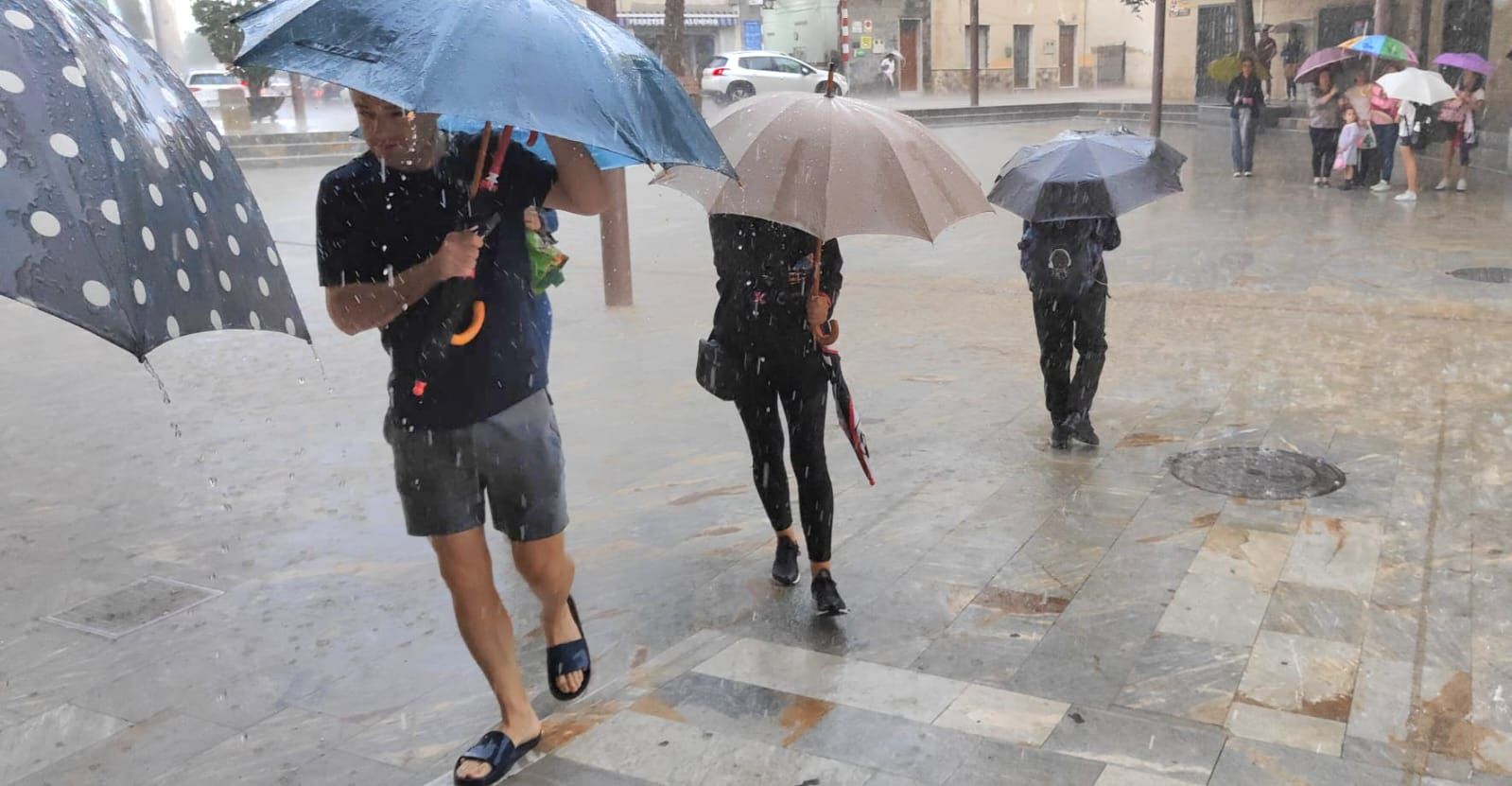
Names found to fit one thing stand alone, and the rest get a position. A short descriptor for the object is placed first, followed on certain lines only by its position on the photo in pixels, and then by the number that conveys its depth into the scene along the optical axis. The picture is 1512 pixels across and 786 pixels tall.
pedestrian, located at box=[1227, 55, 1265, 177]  17.58
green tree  26.44
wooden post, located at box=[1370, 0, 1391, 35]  17.69
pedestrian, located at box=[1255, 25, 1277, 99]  25.20
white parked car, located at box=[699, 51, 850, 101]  36.81
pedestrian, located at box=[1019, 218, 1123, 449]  6.02
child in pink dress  15.92
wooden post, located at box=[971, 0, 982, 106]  37.94
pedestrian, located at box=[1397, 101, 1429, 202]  14.98
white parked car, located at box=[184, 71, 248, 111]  29.53
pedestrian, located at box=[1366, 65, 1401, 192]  15.52
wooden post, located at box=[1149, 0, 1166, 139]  23.17
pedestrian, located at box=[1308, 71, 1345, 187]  16.30
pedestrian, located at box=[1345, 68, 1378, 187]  15.73
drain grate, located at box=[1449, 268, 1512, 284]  9.98
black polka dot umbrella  1.88
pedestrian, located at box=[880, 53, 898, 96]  46.00
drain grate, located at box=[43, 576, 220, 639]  4.58
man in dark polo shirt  3.11
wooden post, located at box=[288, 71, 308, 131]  30.14
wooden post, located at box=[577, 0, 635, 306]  9.84
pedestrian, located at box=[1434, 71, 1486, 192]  15.25
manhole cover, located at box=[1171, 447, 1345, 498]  5.59
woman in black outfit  4.20
